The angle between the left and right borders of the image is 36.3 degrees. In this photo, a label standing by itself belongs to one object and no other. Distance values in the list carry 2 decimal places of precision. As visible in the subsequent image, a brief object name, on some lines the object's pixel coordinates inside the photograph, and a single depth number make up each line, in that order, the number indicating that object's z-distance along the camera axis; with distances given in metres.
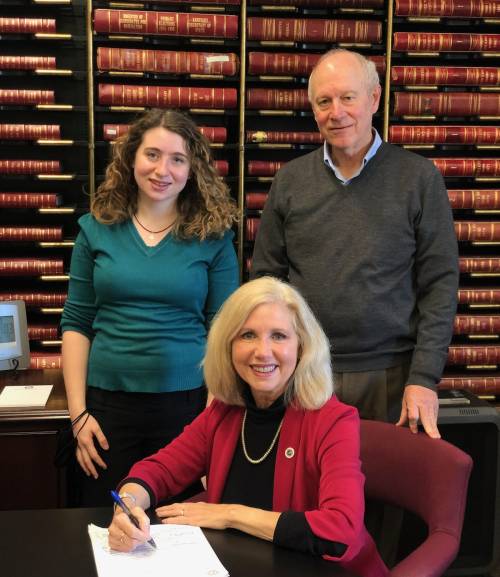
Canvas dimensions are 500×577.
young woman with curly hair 2.05
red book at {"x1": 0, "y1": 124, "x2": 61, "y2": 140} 4.36
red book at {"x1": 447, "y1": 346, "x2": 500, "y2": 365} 4.71
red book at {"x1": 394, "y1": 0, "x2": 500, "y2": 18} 4.46
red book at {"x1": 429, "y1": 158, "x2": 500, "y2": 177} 4.64
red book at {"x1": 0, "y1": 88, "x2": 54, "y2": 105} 4.30
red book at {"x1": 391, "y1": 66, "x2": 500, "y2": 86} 4.52
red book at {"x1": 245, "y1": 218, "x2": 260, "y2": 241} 4.55
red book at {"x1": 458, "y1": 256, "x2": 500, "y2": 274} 4.70
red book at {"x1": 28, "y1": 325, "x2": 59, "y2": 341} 4.41
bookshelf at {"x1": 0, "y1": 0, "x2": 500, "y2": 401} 4.36
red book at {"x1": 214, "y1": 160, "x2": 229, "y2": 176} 4.45
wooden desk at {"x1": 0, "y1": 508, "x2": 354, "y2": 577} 1.34
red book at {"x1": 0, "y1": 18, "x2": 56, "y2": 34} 4.23
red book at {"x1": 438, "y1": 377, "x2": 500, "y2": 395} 4.64
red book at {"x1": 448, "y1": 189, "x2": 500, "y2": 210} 4.65
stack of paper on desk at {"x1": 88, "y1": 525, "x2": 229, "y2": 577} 1.33
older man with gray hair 2.09
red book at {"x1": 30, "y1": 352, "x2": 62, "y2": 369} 4.30
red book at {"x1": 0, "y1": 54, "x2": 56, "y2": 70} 4.28
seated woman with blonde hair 1.55
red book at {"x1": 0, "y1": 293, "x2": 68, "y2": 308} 4.44
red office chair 1.65
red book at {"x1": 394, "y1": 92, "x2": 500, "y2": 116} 4.54
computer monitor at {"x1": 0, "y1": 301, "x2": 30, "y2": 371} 2.81
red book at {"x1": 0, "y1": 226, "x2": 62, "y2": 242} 4.39
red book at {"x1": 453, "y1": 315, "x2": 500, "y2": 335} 4.71
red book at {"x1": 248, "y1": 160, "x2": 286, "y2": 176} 4.52
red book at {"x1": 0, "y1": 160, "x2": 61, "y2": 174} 4.37
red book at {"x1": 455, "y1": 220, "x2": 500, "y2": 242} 4.66
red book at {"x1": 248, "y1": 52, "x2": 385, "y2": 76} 4.42
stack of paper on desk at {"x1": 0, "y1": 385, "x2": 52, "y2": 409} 2.46
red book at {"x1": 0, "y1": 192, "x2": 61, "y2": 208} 4.39
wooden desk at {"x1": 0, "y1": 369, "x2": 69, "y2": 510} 2.40
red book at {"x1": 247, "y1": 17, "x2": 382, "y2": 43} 4.39
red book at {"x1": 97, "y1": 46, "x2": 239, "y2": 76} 4.35
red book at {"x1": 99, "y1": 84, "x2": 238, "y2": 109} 4.36
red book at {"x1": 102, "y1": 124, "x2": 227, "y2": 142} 4.36
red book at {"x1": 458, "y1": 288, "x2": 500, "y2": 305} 4.70
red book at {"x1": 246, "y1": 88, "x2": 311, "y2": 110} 4.48
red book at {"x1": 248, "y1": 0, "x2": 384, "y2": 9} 4.41
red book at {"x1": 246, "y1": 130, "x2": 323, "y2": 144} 4.51
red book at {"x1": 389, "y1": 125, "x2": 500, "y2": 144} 4.56
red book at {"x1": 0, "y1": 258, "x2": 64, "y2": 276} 4.40
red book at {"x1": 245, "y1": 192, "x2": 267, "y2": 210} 4.53
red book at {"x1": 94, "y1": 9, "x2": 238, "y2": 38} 4.28
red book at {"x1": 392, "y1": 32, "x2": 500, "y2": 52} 4.50
